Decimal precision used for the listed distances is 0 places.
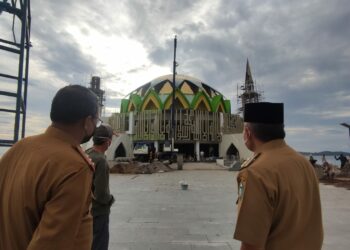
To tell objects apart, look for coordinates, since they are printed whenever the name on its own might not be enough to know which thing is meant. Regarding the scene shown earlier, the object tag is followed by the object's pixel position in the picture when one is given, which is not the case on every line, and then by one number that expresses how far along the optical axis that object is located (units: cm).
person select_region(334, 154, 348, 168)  2675
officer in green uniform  317
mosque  4425
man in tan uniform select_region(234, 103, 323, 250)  176
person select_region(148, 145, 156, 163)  3080
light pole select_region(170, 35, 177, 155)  3463
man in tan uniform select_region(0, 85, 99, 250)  146
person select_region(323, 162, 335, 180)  1819
